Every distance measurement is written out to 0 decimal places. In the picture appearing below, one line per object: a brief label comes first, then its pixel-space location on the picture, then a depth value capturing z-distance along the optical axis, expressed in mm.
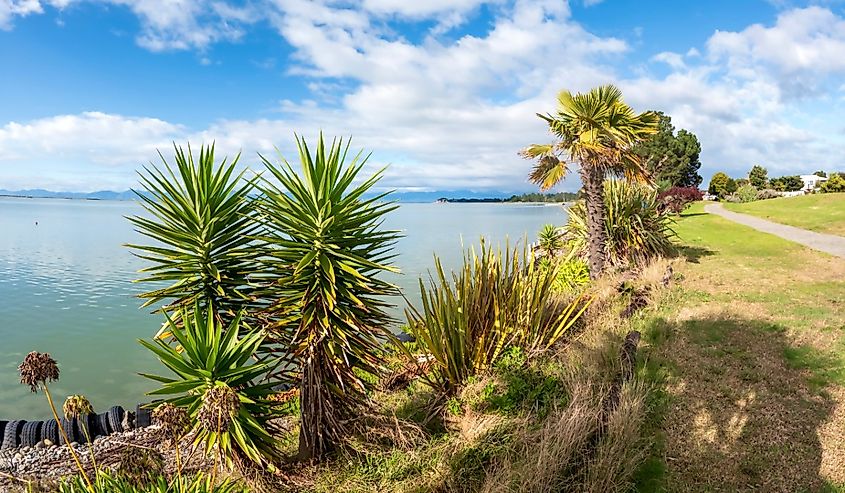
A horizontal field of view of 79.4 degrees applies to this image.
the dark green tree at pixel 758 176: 60875
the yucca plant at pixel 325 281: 4605
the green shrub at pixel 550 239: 16547
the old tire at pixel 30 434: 5953
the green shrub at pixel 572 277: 11323
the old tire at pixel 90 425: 6121
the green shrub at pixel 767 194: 49819
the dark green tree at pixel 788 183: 60531
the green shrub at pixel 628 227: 13438
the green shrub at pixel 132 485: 3070
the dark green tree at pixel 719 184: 54969
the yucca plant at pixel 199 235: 4582
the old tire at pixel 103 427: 6219
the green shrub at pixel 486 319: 6113
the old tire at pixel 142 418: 6360
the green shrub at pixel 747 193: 43688
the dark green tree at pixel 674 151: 47281
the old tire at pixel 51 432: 6023
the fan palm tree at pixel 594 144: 11766
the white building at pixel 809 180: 69150
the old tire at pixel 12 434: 5918
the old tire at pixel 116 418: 6245
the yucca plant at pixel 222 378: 3902
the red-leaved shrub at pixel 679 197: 29347
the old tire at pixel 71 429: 6105
